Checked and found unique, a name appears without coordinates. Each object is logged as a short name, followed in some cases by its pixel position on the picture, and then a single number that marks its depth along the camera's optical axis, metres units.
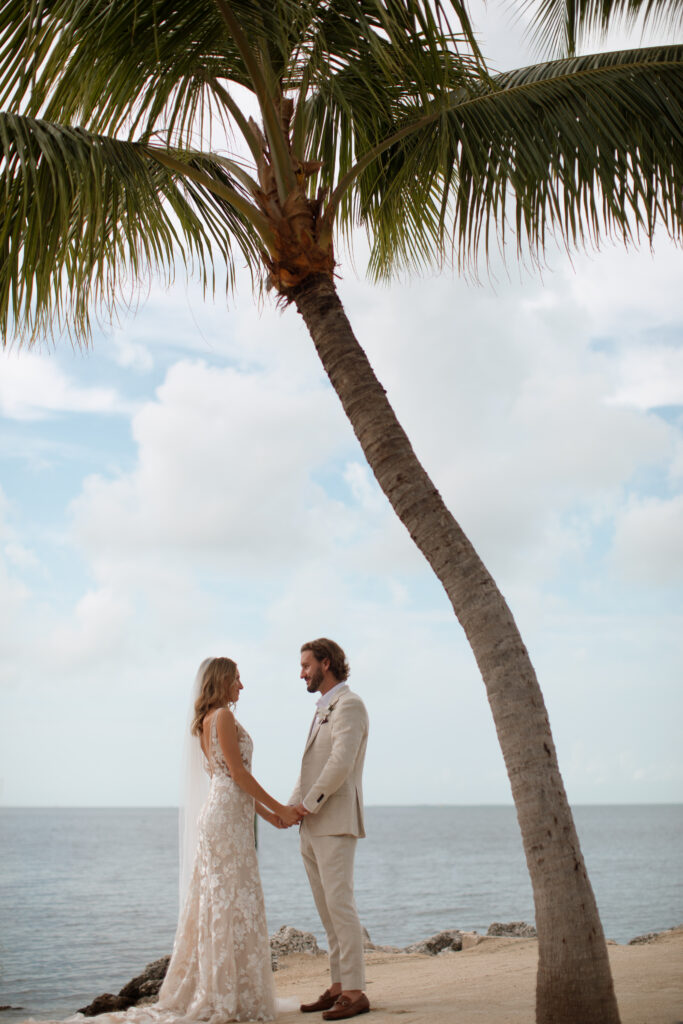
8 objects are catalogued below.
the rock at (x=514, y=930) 11.30
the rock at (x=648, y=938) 10.43
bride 5.56
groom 5.47
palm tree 4.36
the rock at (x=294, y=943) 9.34
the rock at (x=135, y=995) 7.60
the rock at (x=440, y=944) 10.31
